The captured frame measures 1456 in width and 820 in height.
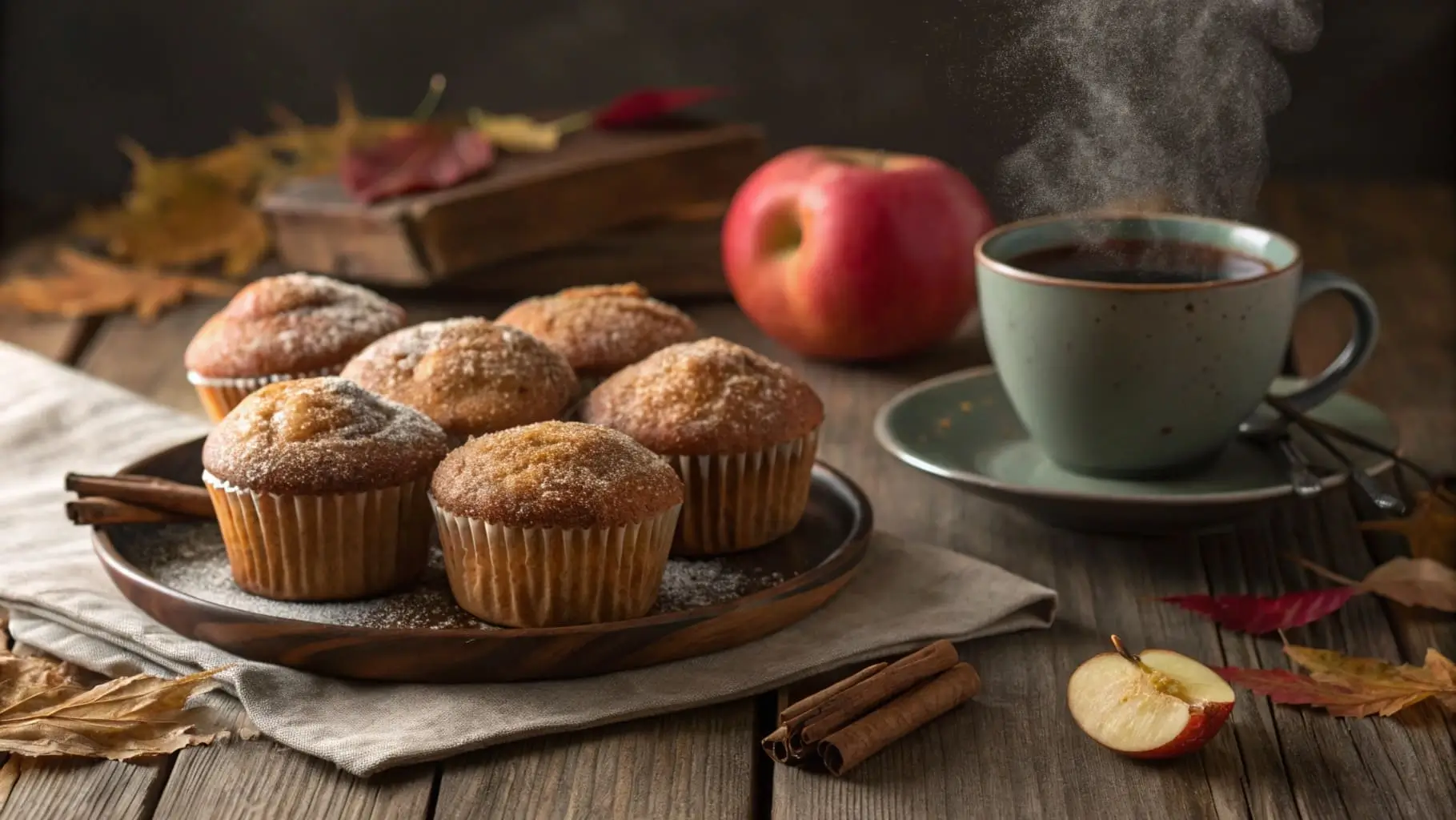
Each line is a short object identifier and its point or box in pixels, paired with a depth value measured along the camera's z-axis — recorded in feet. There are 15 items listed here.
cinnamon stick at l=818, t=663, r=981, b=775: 2.71
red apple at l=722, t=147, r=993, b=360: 3.81
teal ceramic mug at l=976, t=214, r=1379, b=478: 3.10
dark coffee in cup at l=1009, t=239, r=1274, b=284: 3.23
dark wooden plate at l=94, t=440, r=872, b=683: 2.79
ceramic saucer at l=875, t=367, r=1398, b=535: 3.05
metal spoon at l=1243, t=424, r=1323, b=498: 3.04
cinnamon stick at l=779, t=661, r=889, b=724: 2.74
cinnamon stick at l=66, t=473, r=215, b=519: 3.01
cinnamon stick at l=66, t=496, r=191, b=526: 3.00
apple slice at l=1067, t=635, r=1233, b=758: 2.72
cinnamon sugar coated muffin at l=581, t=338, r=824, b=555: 3.05
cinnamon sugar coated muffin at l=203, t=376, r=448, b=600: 2.92
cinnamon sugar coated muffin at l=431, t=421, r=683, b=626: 2.85
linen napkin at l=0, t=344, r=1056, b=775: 2.74
